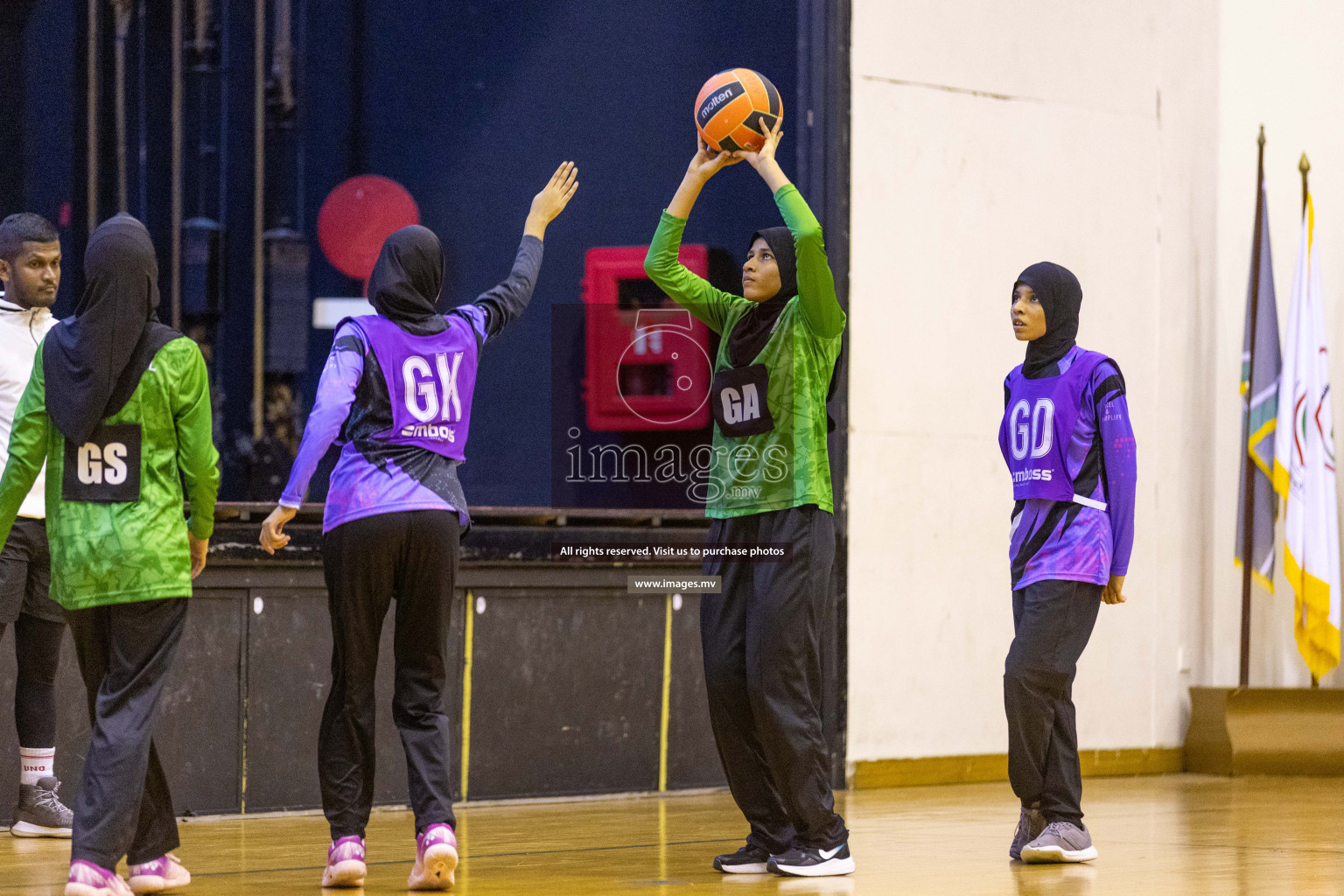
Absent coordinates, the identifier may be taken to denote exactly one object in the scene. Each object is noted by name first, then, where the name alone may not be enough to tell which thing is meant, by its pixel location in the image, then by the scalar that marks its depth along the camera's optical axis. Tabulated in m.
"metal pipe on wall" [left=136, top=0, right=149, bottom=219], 16.81
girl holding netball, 8.57
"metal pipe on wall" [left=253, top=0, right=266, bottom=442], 17.09
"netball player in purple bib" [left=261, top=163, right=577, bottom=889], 8.03
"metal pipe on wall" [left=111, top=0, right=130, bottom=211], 16.70
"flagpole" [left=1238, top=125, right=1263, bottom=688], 15.98
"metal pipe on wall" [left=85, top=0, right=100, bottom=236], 16.50
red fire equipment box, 15.64
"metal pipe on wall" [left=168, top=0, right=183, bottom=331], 16.83
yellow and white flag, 15.87
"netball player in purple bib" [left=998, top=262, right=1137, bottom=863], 9.36
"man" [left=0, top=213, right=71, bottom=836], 10.13
